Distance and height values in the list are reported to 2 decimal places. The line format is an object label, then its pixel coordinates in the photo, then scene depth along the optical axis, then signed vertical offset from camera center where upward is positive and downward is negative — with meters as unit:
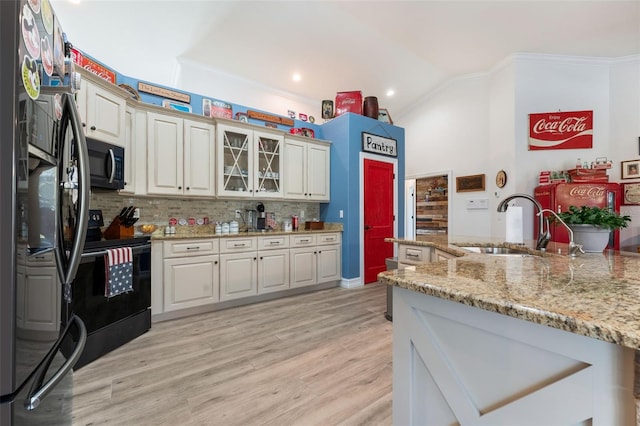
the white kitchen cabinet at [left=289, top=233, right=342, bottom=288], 3.81 -0.67
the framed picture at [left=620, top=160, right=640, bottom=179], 4.14 +0.69
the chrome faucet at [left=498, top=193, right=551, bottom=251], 1.81 -0.12
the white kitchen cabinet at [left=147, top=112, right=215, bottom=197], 2.98 +0.66
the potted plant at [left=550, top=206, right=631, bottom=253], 1.57 -0.07
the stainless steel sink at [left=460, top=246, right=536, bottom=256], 2.07 -0.28
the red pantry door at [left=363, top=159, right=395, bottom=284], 4.44 -0.03
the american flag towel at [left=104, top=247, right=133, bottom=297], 2.19 -0.48
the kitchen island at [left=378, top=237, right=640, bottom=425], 0.61 -0.36
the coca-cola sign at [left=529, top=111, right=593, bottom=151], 4.39 +1.36
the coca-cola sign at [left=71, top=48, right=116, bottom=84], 2.39 +1.45
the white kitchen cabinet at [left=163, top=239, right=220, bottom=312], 2.86 -0.65
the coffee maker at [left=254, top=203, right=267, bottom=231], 3.89 -0.08
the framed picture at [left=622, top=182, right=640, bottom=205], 4.13 +0.31
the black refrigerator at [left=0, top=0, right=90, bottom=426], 0.65 +0.01
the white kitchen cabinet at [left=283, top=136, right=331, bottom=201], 4.04 +0.69
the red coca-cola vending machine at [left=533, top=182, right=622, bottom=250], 3.82 +0.23
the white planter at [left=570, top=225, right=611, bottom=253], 1.63 -0.14
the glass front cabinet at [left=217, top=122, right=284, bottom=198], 3.49 +0.70
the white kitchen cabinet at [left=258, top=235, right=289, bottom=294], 3.51 -0.66
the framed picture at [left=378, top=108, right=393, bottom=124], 4.79 +1.72
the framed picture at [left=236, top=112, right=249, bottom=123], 3.91 +1.41
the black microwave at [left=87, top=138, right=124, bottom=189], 2.25 +0.43
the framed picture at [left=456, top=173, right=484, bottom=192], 5.12 +0.59
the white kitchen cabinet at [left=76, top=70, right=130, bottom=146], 2.25 +0.93
